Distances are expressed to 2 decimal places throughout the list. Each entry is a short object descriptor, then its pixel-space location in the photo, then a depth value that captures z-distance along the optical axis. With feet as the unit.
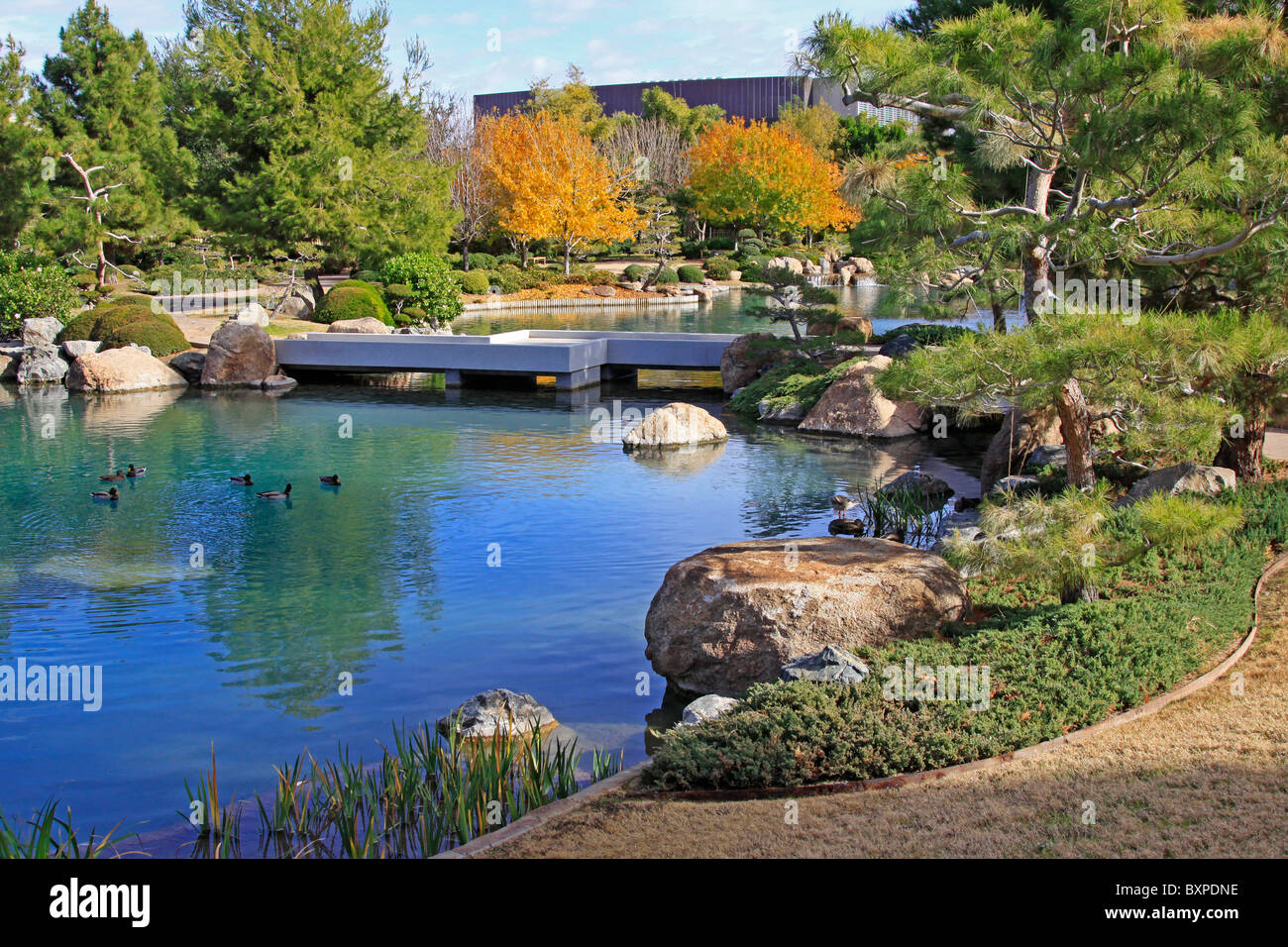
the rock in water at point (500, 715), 22.65
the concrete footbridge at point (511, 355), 73.10
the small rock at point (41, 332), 79.97
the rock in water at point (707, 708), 21.76
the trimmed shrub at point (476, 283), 136.15
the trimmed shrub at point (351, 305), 91.61
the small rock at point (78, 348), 77.87
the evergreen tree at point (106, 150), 103.14
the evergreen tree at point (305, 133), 95.40
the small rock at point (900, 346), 64.08
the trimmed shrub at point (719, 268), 168.45
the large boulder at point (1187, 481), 30.86
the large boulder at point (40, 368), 76.64
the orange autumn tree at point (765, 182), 169.89
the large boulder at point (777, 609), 24.27
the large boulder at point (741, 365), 69.67
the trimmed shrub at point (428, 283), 96.22
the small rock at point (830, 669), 20.61
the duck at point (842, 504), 41.53
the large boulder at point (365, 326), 86.02
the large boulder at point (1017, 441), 43.27
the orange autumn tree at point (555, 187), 148.05
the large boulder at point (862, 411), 57.41
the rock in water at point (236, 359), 75.72
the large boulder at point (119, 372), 72.69
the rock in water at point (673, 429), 54.60
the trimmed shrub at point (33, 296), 85.10
